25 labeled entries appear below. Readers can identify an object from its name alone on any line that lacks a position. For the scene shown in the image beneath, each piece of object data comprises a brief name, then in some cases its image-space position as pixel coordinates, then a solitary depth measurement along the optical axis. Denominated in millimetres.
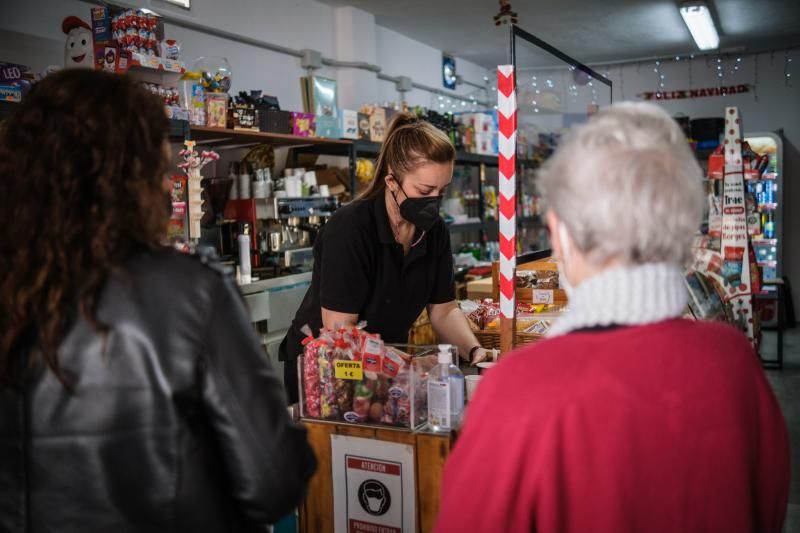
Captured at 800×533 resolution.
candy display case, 2051
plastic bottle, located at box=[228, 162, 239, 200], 5164
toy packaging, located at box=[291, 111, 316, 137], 5328
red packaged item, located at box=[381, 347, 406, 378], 2078
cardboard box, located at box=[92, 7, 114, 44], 3855
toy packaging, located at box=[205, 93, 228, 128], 4547
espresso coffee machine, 5098
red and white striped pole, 2516
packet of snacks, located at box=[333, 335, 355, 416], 2104
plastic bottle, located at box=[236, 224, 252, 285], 4812
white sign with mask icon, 2021
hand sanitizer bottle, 2008
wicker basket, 3492
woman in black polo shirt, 2506
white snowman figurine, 3891
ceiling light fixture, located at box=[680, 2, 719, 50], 6918
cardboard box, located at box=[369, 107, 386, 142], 6207
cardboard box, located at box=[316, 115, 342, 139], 5613
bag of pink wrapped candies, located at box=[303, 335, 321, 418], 2143
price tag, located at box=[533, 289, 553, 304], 3252
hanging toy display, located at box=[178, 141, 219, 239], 4180
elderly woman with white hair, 1117
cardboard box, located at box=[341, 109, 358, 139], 5871
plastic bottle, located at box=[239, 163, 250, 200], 5125
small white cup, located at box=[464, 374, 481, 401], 2248
